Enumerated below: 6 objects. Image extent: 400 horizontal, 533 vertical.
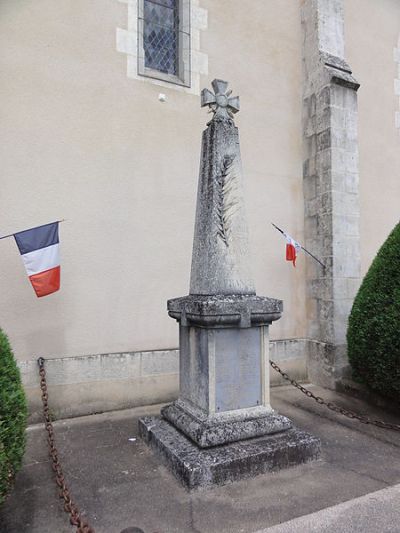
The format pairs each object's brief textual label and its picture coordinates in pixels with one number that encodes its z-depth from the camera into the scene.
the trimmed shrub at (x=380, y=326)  4.44
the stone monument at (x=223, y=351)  3.29
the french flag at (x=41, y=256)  4.37
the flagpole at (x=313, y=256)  6.17
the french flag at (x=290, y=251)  5.88
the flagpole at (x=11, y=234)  4.41
